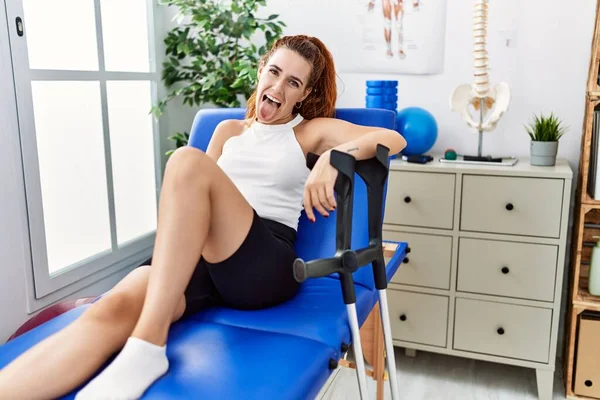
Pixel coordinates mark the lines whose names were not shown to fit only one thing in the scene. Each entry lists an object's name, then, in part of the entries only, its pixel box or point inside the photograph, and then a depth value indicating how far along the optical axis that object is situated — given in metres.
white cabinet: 1.94
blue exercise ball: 2.14
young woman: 1.05
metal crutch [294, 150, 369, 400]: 1.09
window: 1.84
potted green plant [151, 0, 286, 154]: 2.15
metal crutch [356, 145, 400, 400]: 1.17
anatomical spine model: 2.03
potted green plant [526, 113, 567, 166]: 1.99
